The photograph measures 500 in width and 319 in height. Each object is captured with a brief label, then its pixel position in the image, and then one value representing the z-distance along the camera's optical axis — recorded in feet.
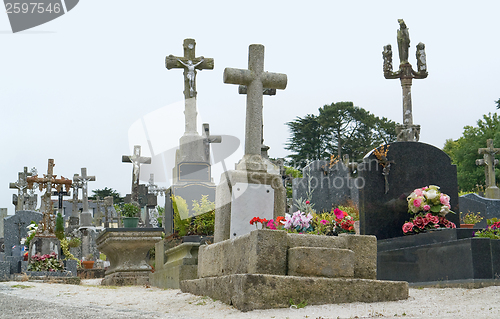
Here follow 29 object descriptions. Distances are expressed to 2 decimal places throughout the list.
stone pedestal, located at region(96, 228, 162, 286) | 32.40
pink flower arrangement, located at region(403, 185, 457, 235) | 24.22
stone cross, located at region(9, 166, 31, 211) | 85.66
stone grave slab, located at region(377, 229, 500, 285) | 18.95
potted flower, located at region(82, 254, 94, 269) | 50.58
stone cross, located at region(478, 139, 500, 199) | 62.59
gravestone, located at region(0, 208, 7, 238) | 91.91
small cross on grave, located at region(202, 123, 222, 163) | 47.91
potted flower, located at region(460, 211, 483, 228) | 32.37
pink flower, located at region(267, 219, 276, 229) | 17.95
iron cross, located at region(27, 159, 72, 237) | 44.66
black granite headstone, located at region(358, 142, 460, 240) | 25.50
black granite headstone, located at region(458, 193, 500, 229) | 39.75
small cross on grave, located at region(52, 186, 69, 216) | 64.96
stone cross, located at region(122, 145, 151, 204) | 58.29
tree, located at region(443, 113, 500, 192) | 105.81
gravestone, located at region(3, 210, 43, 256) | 57.52
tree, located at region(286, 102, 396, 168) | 129.70
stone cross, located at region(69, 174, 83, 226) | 85.61
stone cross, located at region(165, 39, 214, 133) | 44.45
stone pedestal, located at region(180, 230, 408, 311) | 13.69
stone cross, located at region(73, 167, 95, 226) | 85.20
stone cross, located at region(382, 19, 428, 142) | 42.52
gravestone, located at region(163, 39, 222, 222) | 40.98
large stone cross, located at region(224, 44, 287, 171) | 22.33
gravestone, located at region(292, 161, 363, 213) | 46.70
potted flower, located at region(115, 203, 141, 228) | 33.55
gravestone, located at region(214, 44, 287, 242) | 21.16
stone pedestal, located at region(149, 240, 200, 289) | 25.55
